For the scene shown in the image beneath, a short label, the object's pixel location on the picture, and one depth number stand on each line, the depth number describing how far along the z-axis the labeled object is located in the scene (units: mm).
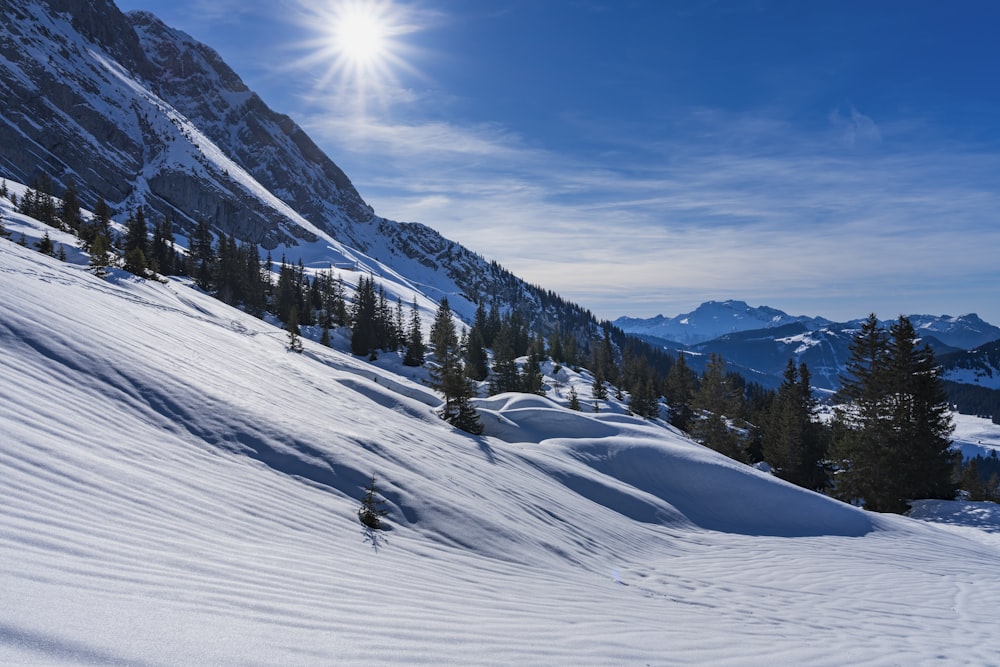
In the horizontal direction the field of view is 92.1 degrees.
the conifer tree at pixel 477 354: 58562
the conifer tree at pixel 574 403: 40125
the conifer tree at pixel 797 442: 32156
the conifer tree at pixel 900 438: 20875
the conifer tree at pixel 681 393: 57719
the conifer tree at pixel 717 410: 33938
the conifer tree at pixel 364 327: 52719
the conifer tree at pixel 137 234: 47981
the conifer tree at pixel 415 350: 51500
